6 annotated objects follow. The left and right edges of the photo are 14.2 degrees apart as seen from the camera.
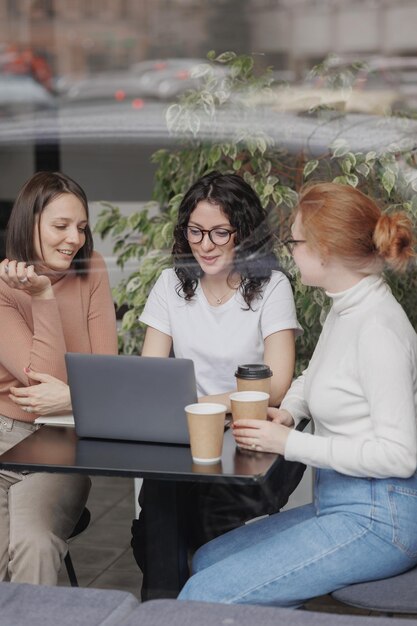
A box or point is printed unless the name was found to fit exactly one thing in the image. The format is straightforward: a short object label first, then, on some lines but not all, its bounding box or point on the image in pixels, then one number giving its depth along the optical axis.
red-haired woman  3.70
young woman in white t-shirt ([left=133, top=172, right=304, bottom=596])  4.37
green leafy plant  5.22
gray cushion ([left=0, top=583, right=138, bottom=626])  3.51
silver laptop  3.84
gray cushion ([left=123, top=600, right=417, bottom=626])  3.48
